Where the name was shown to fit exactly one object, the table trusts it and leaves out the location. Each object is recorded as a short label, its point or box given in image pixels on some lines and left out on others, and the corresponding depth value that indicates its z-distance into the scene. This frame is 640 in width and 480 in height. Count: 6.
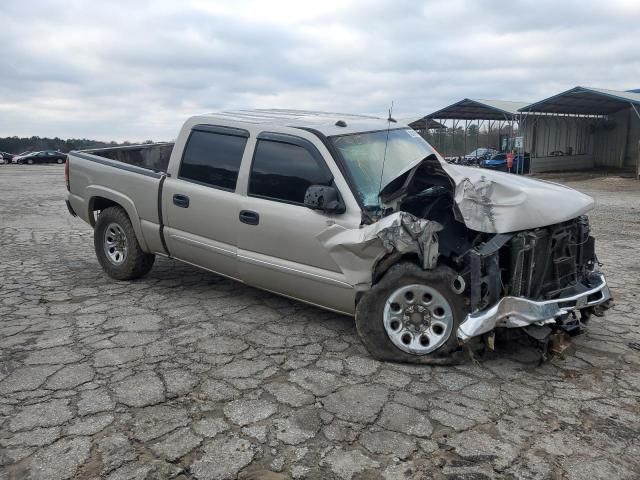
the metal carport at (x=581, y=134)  27.06
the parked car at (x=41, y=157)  46.83
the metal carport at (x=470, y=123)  27.35
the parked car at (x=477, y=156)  31.58
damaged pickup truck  3.75
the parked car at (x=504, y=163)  26.62
